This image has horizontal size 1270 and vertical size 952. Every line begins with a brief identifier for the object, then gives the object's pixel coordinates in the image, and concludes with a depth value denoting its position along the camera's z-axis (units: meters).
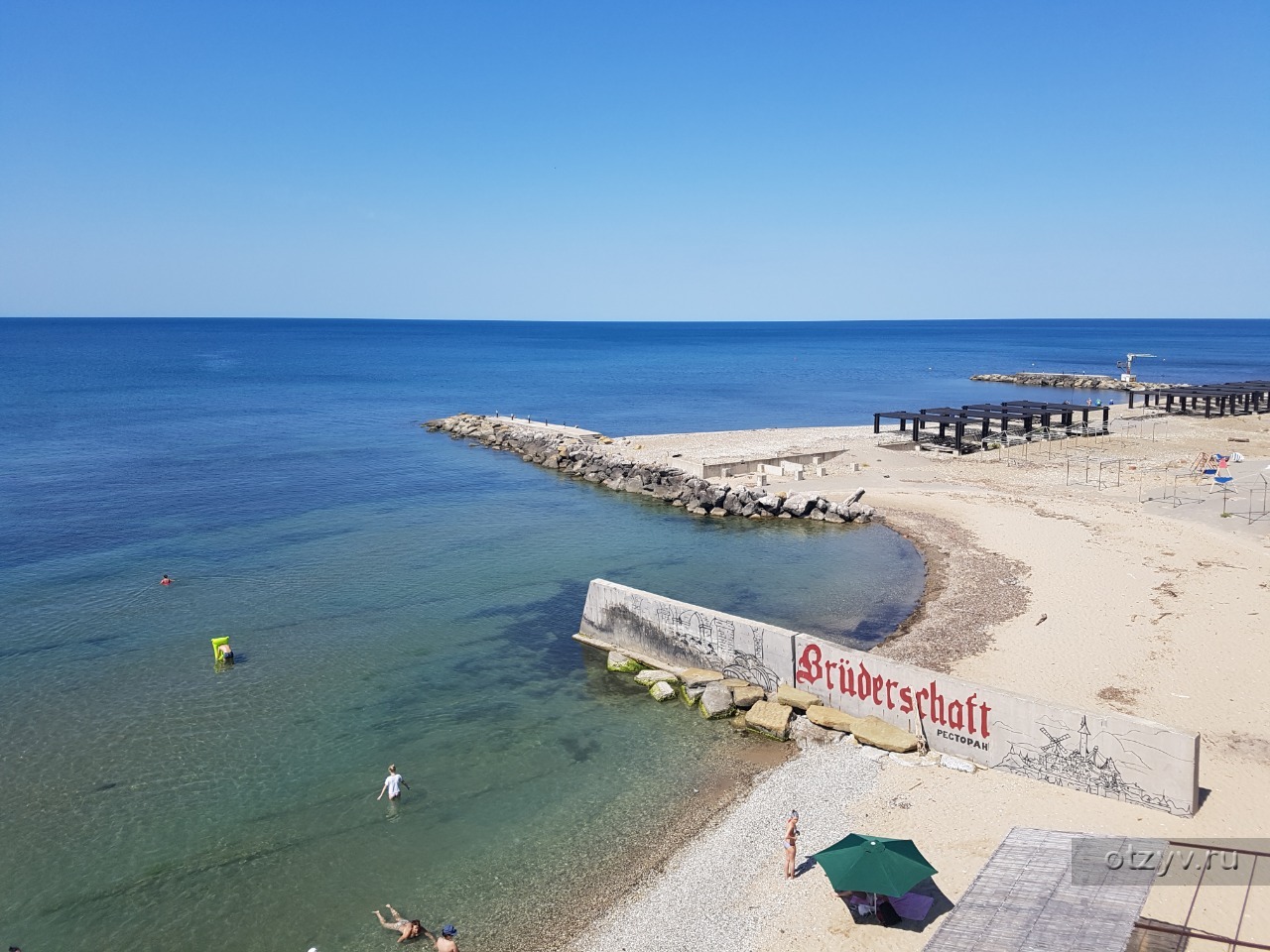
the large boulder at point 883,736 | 19.73
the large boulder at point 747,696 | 22.75
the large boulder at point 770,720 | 21.34
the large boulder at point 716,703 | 22.61
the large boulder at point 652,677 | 24.77
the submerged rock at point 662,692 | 23.95
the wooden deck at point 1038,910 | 11.53
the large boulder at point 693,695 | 23.52
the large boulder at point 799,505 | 44.03
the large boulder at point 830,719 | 20.86
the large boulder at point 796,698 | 22.00
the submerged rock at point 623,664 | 25.92
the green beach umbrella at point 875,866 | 13.77
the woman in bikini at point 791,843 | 15.70
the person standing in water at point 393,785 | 19.14
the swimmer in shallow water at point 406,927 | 14.83
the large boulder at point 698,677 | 23.75
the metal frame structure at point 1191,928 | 11.63
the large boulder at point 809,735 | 20.75
